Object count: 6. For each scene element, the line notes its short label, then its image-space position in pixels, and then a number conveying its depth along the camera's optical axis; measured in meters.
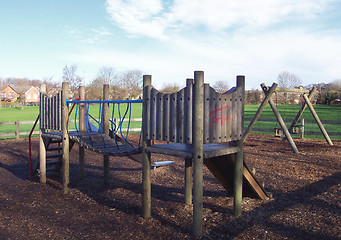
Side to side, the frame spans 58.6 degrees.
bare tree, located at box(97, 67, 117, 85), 67.94
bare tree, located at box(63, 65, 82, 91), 52.41
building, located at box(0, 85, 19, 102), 94.44
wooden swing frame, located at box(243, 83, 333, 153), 10.40
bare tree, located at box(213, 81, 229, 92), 61.90
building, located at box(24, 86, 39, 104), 96.31
